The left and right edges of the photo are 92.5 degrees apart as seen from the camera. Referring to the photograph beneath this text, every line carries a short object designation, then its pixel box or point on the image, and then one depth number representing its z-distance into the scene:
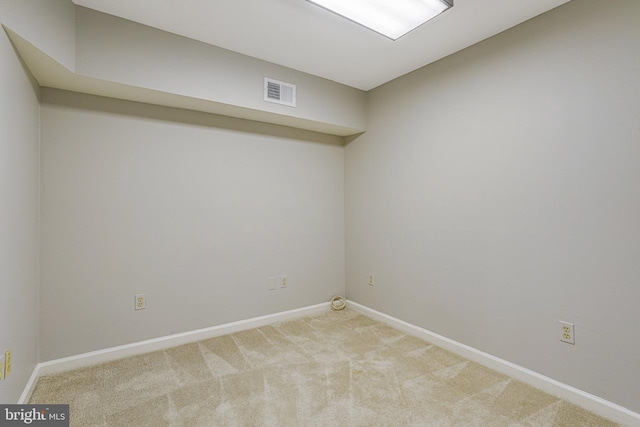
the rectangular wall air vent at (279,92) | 2.85
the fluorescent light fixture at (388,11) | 1.94
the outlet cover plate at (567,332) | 2.00
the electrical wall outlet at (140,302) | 2.61
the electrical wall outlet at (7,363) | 1.58
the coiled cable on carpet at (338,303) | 3.71
